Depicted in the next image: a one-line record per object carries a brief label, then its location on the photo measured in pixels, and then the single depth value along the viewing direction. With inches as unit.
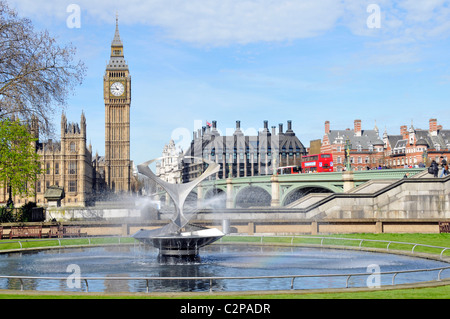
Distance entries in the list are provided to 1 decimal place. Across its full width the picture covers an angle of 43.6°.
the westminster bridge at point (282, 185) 2028.7
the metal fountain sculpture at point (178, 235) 778.8
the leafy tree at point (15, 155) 1364.4
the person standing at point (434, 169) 1525.5
